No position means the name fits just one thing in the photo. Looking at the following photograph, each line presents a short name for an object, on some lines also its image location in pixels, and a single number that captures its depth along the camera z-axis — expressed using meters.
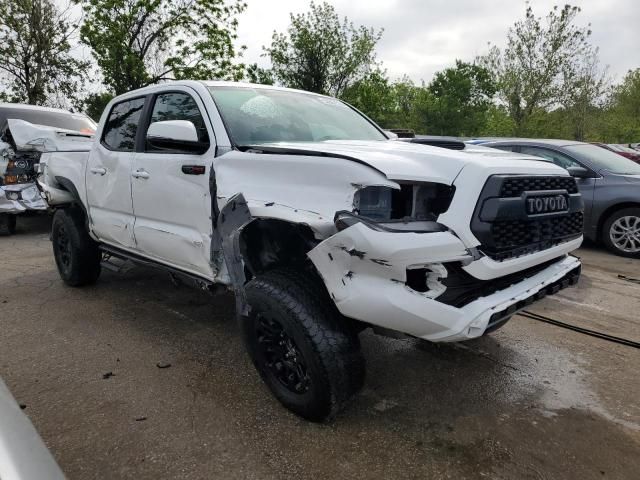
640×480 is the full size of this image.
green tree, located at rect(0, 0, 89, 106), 20.62
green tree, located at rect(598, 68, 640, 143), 29.48
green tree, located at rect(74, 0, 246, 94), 20.41
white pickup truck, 2.14
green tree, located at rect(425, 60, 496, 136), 36.66
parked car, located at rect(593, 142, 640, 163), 7.94
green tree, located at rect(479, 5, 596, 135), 25.84
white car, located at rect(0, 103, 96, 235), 7.30
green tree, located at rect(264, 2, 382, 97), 26.94
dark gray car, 6.41
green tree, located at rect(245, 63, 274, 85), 27.28
